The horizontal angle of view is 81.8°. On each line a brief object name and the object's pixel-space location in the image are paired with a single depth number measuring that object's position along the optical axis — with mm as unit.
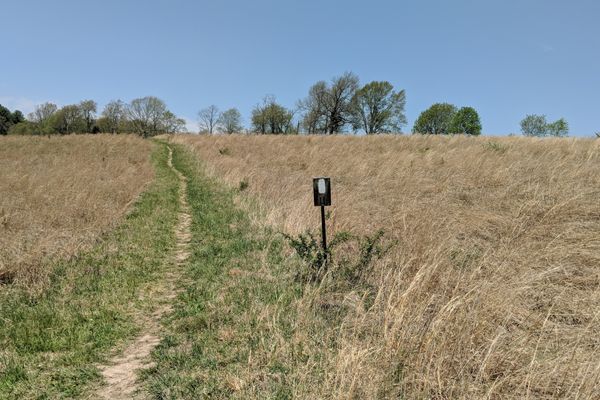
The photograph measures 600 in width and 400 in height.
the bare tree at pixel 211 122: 99812
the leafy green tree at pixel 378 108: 63625
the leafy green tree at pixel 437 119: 67062
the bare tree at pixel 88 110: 81312
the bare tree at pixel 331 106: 61156
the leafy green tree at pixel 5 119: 78325
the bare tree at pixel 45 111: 92550
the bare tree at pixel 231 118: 94812
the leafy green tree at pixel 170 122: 85875
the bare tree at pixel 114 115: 80562
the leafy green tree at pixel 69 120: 79062
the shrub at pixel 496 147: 12352
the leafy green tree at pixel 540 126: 52741
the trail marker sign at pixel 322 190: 4395
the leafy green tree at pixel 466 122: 63250
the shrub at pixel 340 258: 4207
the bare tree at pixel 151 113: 83812
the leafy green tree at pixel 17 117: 86125
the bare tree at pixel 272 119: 68875
